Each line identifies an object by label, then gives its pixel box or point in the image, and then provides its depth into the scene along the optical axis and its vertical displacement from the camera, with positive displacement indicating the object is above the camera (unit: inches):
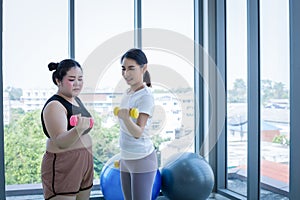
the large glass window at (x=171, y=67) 100.1 +11.1
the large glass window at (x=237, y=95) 122.0 +1.5
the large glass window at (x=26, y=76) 118.3 +8.0
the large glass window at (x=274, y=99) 97.7 +0.1
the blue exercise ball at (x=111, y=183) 105.6 -24.7
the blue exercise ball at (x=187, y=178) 110.3 -24.6
